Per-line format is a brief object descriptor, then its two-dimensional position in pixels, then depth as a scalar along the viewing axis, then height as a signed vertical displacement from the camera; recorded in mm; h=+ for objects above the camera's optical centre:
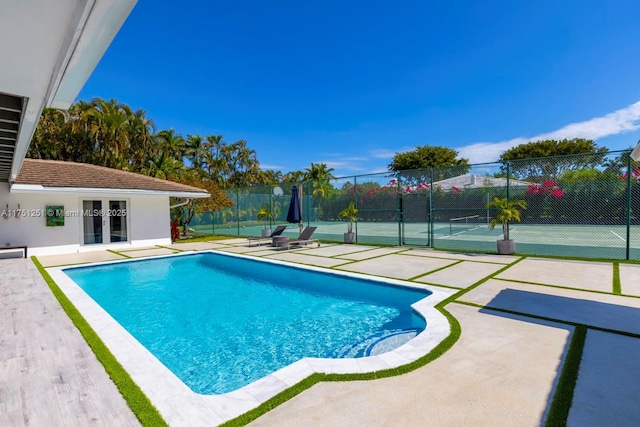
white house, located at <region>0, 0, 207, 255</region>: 1712 +1043
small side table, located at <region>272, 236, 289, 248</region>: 13016 -1207
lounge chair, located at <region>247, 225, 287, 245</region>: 14503 -1225
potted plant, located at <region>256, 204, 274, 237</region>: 17812 -183
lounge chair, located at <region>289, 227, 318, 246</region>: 13297 -1173
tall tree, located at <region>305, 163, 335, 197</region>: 36875 +4939
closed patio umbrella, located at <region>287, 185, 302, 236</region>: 14508 +110
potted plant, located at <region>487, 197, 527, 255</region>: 9914 -314
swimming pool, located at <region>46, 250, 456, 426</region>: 2529 -1616
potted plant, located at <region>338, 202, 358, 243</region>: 13750 -209
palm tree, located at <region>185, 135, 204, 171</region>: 34812 +7267
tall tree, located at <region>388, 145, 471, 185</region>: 37969 +6566
